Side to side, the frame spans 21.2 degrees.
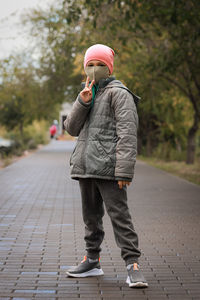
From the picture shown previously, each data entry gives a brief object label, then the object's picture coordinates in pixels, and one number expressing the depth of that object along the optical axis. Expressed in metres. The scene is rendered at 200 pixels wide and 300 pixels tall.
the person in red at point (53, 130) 65.24
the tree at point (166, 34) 11.59
